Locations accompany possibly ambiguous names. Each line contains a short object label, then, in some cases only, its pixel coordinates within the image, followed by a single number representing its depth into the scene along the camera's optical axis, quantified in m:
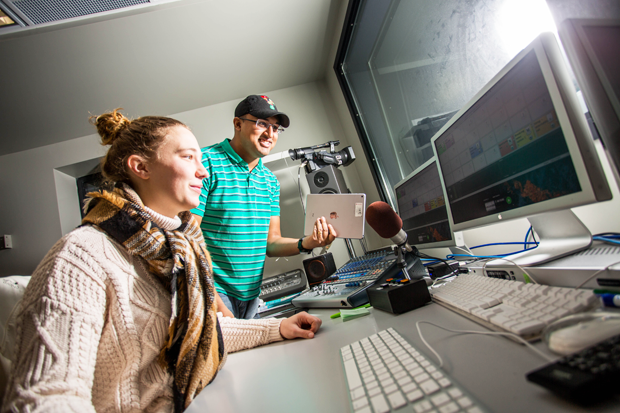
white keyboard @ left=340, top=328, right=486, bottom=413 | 0.35
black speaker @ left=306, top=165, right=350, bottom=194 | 2.22
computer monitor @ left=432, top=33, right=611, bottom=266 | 0.58
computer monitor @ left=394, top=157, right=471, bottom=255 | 1.28
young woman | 0.53
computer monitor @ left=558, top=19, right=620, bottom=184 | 0.52
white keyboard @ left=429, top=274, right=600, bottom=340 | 0.45
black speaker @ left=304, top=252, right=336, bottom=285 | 1.65
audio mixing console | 1.07
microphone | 1.05
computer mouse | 0.37
